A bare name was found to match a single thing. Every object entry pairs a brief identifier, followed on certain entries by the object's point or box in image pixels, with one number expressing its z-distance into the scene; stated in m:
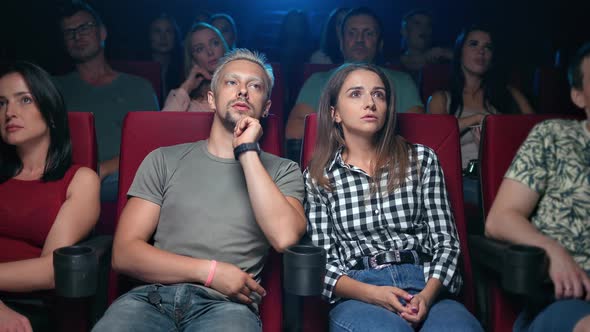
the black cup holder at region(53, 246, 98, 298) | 1.09
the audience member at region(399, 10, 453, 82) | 3.29
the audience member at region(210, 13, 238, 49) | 3.33
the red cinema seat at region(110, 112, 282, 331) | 1.56
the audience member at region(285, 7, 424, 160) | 2.32
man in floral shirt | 1.33
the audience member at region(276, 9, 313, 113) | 3.39
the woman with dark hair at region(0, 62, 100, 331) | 1.43
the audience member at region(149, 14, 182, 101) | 3.16
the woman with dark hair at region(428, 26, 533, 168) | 2.32
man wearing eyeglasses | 2.32
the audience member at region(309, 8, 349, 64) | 3.01
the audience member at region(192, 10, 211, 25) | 3.60
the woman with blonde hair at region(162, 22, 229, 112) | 2.36
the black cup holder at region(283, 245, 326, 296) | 1.10
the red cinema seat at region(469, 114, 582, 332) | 1.55
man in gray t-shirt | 1.30
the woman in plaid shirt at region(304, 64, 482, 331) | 1.33
